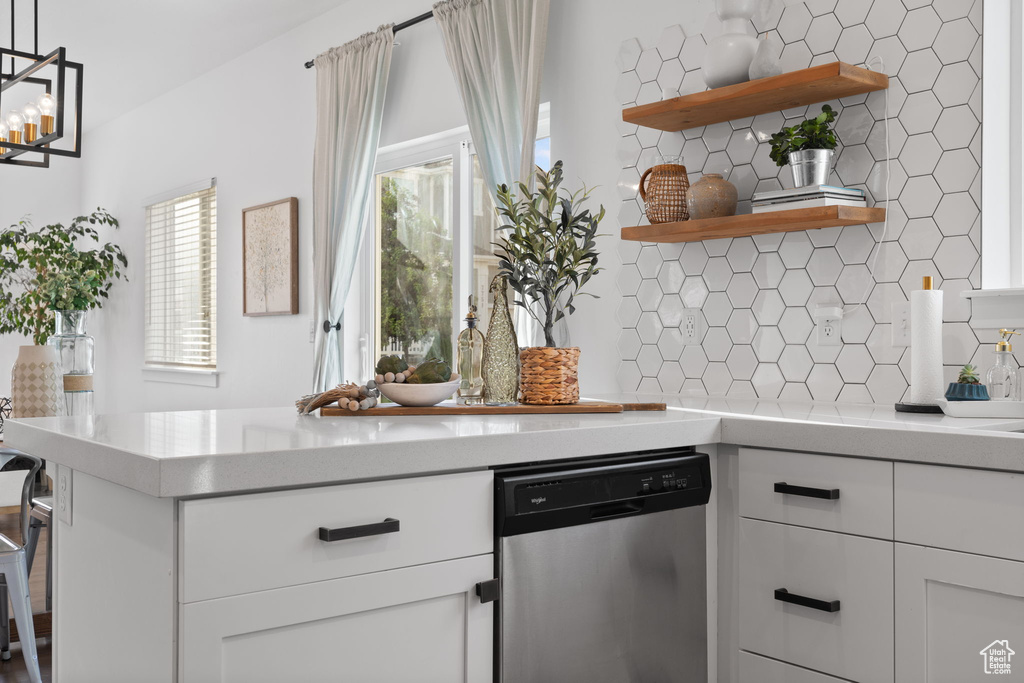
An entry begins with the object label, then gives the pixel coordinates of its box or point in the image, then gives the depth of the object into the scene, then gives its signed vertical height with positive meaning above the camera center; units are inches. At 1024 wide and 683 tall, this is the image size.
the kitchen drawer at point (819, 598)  63.7 -19.5
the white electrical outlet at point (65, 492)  61.1 -10.3
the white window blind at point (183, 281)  211.5 +16.4
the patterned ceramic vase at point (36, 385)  135.8 -6.1
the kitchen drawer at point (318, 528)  47.9 -11.2
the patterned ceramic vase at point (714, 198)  95.0 +15.6
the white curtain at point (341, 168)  153.9 +31.8
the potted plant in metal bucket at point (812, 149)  86.0 +18.9
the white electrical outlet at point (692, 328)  105.7 +1.8
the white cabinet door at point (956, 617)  56.5 -18.4
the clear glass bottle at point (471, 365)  79.8 -1.9
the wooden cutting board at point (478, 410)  72.2 -5.6
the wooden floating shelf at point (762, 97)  84.2 +25.4
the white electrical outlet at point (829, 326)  92.7 +1.8
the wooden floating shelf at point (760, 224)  83.9 +12.1
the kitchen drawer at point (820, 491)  63.2 -11.2
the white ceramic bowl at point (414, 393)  75.9 -4.2
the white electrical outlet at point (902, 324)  87.1 +1.8
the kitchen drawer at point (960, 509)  56.2 -11.1
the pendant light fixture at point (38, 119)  129.5 +37.0
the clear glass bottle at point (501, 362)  79.0 -1.6
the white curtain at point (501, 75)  120.6 +38.6
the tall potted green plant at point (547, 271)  78.7 +6.5
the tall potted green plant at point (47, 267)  240.4 +22.3
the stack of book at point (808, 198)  84.5 +14.2
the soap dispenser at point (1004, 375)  76.3 -2.9
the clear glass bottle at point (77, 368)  142.9 -3.6
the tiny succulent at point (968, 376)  75.7 -2.9
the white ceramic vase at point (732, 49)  92.6 +31.1
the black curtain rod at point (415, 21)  143.1 +53.3
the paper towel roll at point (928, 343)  77.0 -0.1
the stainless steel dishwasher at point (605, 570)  61.0 -16.9
